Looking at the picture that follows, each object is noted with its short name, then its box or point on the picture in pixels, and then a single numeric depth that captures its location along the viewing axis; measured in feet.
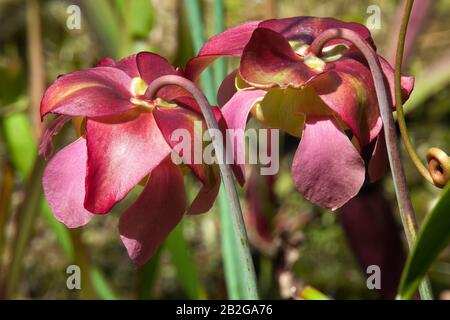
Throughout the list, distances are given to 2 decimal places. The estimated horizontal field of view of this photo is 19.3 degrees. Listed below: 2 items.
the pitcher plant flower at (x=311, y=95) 1.21
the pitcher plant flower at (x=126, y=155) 1.22
